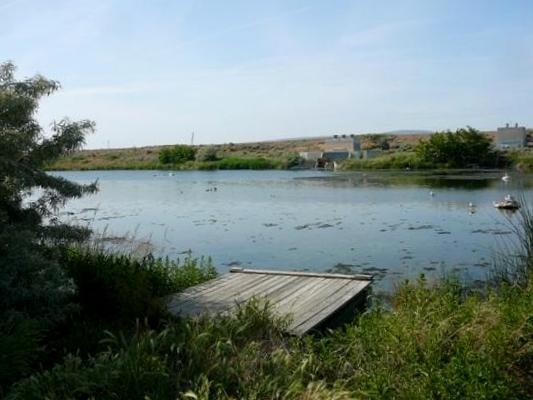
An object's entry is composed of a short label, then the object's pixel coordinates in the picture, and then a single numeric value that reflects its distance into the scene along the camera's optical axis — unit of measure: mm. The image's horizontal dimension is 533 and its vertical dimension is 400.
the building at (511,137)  83625
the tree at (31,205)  5254
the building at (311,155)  88250
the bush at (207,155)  93931
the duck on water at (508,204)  25441
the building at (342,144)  100069
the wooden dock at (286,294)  6566
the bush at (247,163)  83000
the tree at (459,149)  69000
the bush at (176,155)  96319
